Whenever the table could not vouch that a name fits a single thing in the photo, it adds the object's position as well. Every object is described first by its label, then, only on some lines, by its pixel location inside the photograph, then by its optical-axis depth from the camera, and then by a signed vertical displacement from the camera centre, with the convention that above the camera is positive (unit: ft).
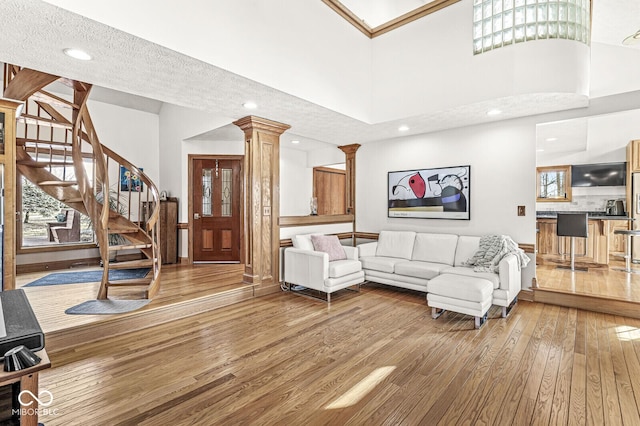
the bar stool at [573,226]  16.78 -0.82
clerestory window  10.63 +6.62
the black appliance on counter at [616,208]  20.20 +0.20
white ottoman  10.74 -2.96
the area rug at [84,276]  14.82 -3.30
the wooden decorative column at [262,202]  14.51 +0.45
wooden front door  20.16 +0.16
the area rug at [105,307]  10.61 -3.37
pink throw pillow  15.31 -1.73
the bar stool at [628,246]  15.79 -1.82
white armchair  13.75 -2.62
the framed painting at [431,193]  15.74 +0.97
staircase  10.55 +1.39
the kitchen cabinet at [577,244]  18.42 -2.06
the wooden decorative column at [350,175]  20.25 +2.33
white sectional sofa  11.10 -2.50
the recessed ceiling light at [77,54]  8.00 +4.10
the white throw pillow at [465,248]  14.40 -1.72
